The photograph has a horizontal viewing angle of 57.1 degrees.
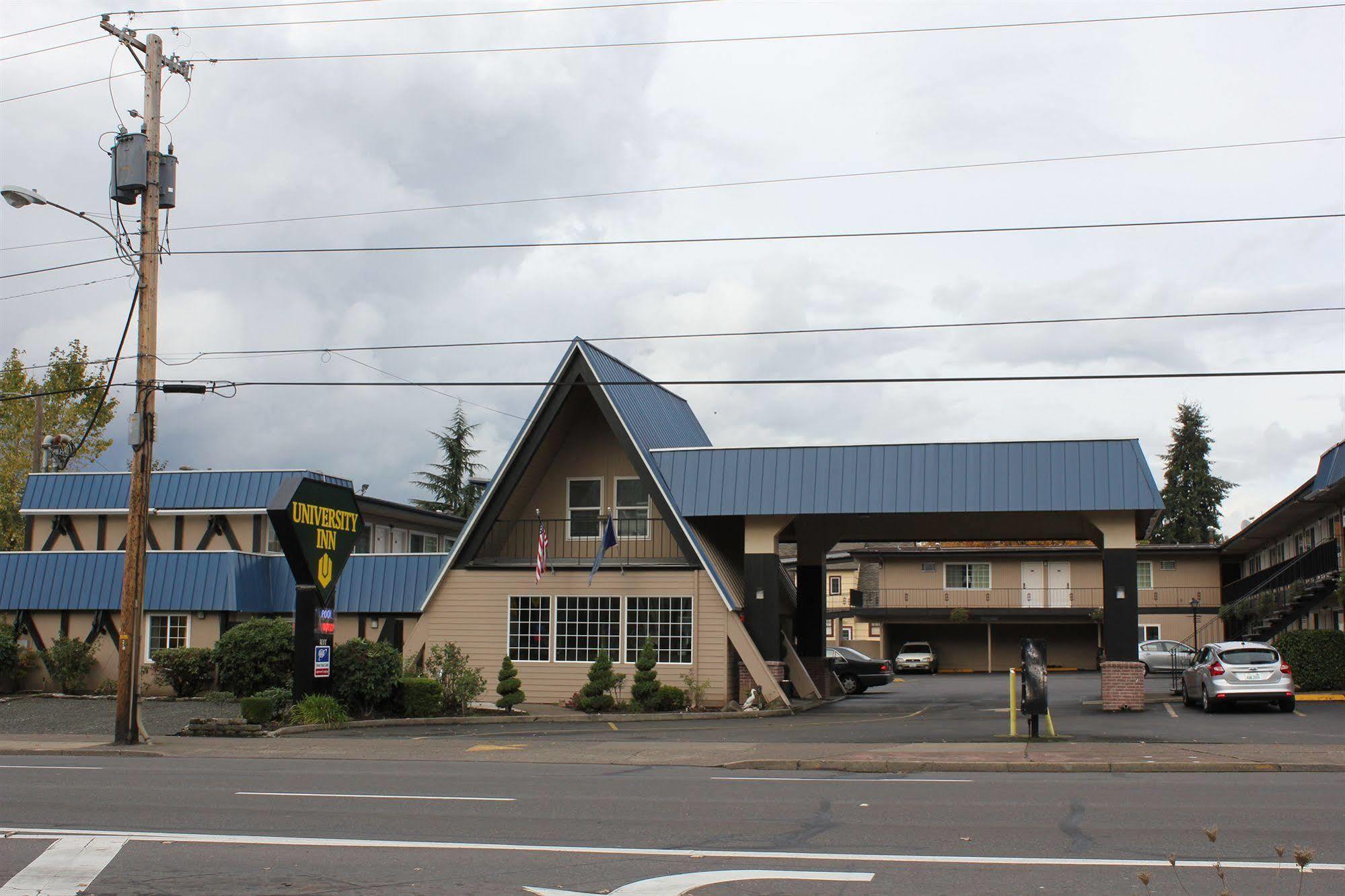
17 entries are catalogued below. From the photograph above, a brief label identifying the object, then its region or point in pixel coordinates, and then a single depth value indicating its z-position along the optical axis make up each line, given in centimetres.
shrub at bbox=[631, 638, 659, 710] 2658
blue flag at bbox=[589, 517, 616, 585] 2759
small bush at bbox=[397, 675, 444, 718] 2503
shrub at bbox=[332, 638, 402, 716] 2445
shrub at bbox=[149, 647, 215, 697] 3117
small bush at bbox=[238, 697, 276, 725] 2275
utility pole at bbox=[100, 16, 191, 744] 2116
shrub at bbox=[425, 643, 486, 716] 2531
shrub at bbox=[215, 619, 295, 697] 2872
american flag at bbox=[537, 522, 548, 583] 2819
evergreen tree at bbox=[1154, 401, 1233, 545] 7800
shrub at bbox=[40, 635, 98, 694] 3253
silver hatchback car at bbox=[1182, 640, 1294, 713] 2552
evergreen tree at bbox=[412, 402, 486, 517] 6144
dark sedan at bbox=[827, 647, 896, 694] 3722
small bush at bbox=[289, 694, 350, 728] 2327
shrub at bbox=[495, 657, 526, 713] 2620
